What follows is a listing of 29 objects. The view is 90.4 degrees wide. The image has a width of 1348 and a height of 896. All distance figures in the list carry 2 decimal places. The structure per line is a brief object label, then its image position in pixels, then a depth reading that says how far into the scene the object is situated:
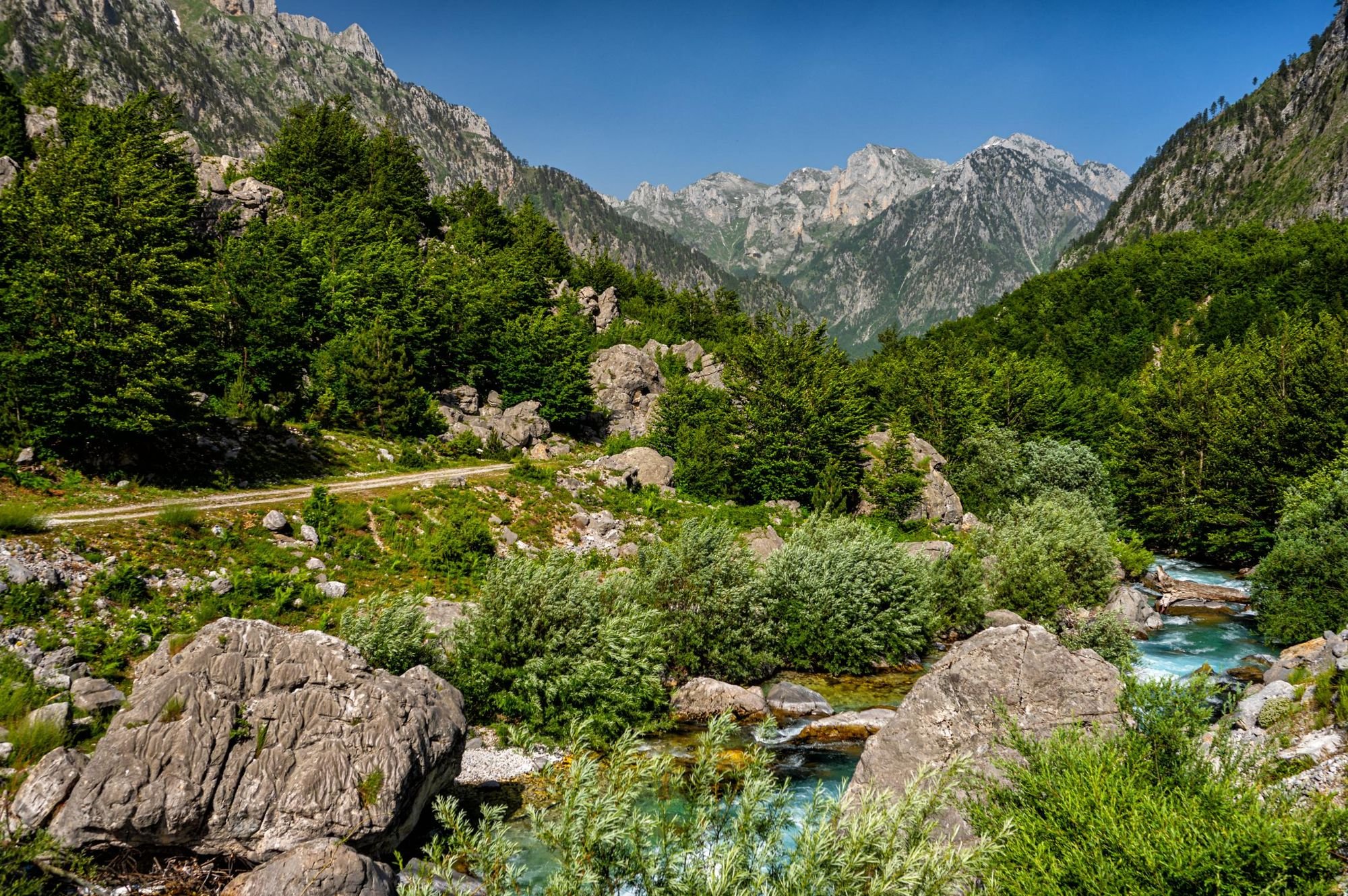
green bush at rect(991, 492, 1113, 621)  31.62
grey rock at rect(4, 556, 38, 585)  16.14
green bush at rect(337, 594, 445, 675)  17.55
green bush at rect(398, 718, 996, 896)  7.86
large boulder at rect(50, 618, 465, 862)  10.98
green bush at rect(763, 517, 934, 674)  27.48
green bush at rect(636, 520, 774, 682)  24.98
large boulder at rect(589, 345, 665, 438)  60.03
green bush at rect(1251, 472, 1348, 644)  30.17
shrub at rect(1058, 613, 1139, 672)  25.23
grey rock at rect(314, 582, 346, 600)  22.38
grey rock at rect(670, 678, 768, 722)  22.67
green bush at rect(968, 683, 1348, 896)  8.61
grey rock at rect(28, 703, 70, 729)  12.22
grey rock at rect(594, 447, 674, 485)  45.41
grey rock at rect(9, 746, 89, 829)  10.36
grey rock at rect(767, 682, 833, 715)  23.78
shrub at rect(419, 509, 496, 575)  27.42
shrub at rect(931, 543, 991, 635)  31.05
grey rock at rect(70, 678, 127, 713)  13.44
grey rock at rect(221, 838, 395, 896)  10.55
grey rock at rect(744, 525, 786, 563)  35.17
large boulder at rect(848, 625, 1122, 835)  15.64
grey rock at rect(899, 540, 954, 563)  35.09
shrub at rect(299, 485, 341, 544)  25.95
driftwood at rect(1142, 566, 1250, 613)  41.44
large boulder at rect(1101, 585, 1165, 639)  34.84
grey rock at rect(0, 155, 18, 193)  39.06
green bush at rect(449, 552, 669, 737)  19.28
